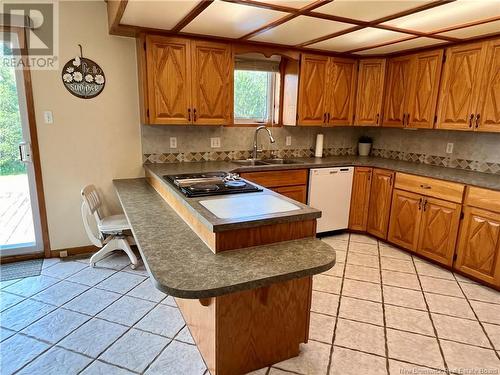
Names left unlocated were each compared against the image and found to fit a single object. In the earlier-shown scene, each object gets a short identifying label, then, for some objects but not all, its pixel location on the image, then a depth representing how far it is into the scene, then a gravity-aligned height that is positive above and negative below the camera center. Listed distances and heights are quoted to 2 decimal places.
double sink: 3.78 -0.42
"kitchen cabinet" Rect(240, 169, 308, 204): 3.45 -0.59
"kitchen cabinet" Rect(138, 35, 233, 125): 3.03 +0.43
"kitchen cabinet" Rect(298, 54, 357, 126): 3.80 +0.47
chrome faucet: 3.79 -0.20
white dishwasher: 3.77 -0.80
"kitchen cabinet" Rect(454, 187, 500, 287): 2.73 -0.92
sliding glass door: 2.93 -0.47
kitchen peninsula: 1.46 -0.67
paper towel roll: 4.29 -0.24
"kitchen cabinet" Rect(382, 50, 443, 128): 3.42 +0.46
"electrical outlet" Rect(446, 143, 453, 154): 3.63 -0.19
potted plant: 4.56 -0.23
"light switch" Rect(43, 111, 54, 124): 3.03 +0.04
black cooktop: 2.27 -0.46
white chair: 3.04 -1.00
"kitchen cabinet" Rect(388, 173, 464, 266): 3.06 -0.87
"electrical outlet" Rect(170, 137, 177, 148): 3.55 -0.19
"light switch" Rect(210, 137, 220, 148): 3.76 -0.19
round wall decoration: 3.04 +0.43
